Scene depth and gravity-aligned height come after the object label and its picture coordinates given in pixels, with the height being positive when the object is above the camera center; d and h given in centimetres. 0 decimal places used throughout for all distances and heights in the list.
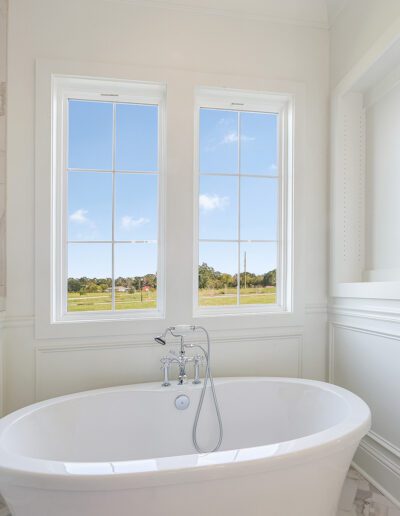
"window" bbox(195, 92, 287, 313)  235 +37
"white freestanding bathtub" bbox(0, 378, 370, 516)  109 -73
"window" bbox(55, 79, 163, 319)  220 +37
